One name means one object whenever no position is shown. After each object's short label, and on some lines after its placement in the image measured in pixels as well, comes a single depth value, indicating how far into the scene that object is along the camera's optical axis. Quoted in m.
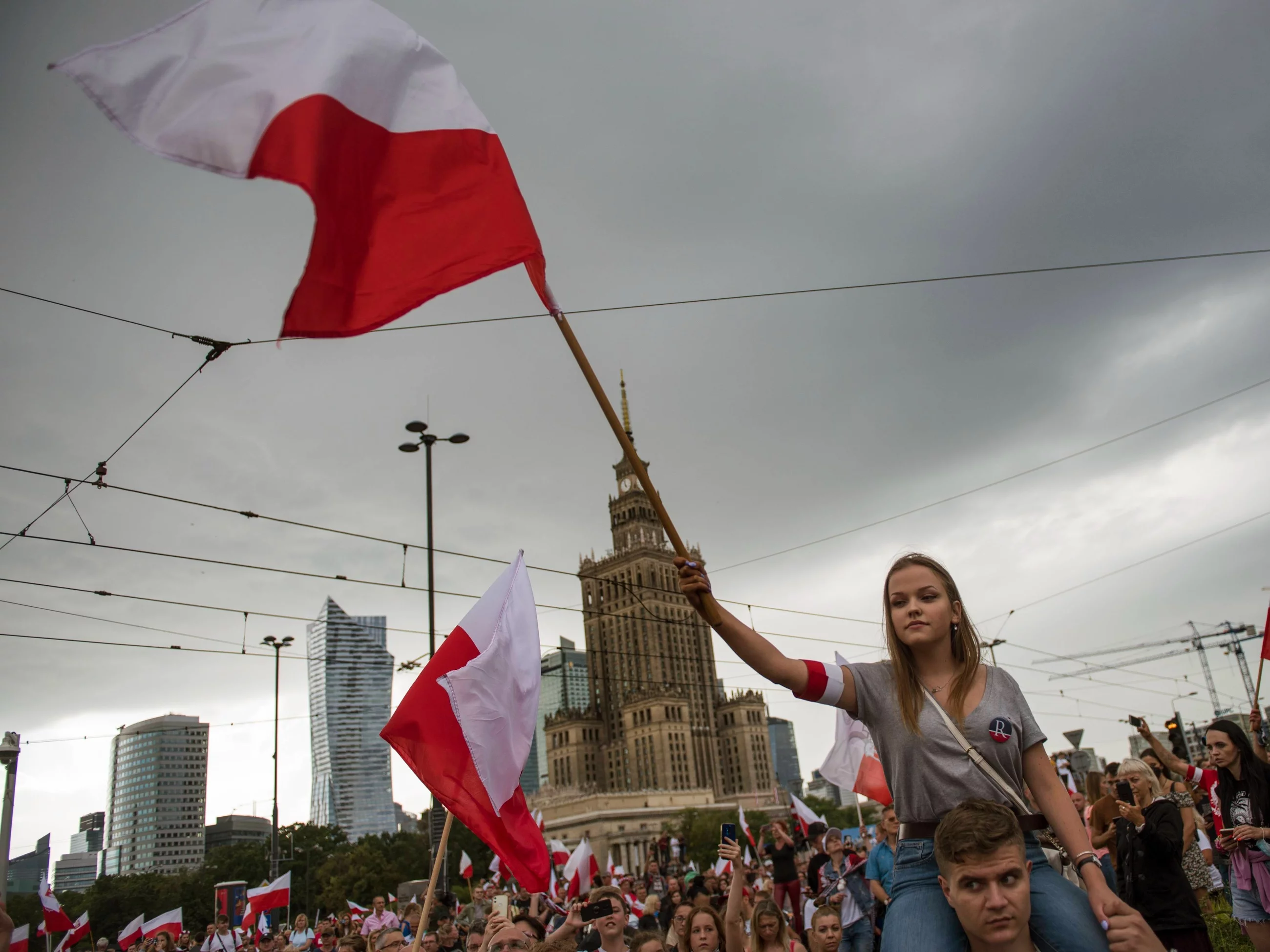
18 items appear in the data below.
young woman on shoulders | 2.89
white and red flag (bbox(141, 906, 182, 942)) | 18.06
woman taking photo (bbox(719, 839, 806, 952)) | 6.97
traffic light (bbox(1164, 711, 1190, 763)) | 17.43
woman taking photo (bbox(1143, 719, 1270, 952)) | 6.32
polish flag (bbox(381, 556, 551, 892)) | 6.20
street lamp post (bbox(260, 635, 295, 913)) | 28.84
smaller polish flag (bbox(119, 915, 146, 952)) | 19.30
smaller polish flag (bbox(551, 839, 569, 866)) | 23.86
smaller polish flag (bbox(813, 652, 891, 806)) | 12.30
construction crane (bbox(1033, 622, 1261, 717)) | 75.62
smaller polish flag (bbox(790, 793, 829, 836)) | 16.47
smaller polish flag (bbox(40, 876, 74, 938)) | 18.63
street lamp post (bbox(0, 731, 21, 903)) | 16.11
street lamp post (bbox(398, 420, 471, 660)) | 20.14
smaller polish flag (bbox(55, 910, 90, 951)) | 19.58
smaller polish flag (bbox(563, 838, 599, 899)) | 13.80
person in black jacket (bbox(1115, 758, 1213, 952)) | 6.20
